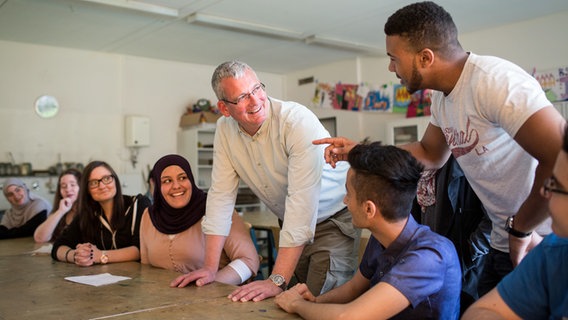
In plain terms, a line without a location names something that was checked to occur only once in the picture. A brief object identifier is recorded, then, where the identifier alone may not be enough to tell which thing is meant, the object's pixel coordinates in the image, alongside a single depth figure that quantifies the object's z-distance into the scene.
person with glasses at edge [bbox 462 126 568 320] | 1.08
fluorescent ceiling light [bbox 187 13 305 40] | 5.41
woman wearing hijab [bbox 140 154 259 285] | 2.48
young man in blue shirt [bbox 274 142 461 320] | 1.32
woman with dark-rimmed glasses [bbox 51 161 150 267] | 2.95
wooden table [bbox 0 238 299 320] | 1.58
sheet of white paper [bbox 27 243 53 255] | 3.22
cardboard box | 7.19
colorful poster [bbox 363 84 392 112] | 7.27
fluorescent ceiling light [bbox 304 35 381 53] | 6.45
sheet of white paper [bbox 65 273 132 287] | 2.13
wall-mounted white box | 6.98
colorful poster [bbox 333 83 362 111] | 7.59
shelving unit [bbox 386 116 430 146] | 6.49
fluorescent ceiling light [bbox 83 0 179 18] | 4.88
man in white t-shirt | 1.38
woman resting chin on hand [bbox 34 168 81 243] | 3.94
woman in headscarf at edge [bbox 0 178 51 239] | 4.45
